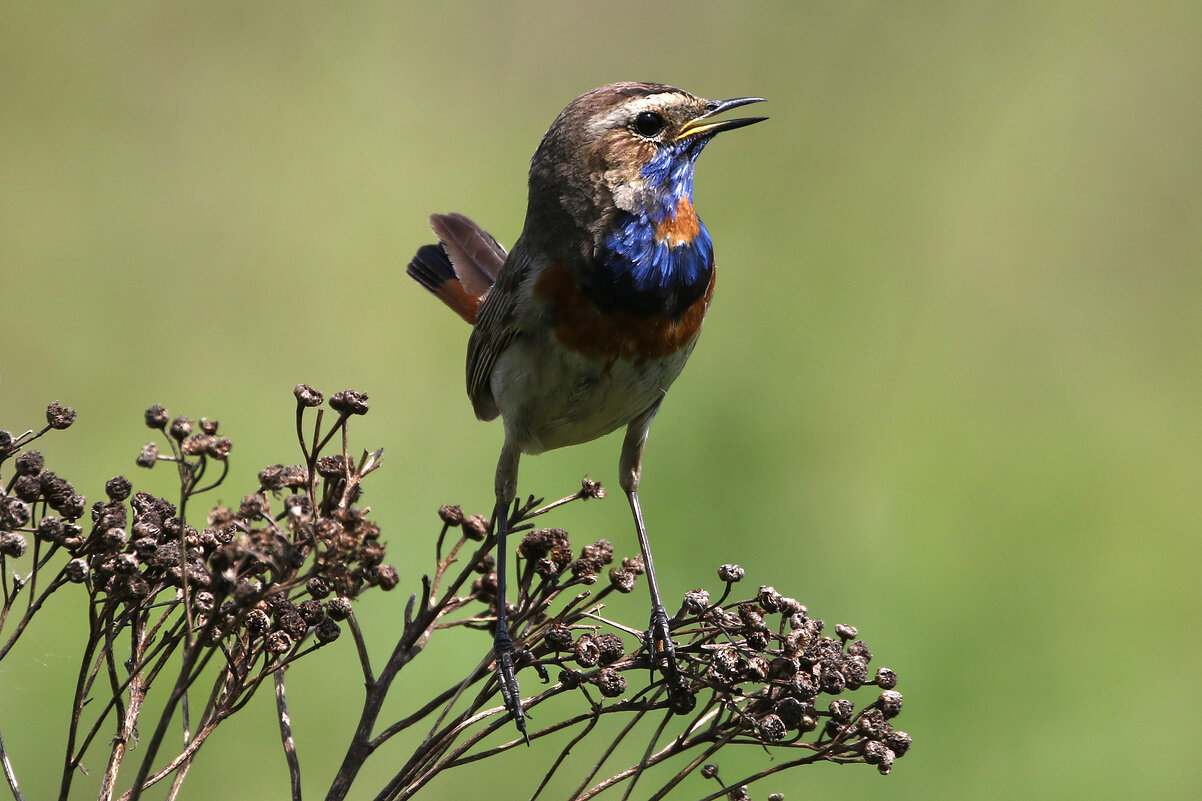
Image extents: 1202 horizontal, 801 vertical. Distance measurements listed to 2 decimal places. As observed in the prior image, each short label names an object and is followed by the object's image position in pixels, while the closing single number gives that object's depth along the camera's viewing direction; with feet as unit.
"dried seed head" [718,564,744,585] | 18.12
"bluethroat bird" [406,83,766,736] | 24.66
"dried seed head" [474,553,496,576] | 20.53
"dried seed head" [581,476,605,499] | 20.30
